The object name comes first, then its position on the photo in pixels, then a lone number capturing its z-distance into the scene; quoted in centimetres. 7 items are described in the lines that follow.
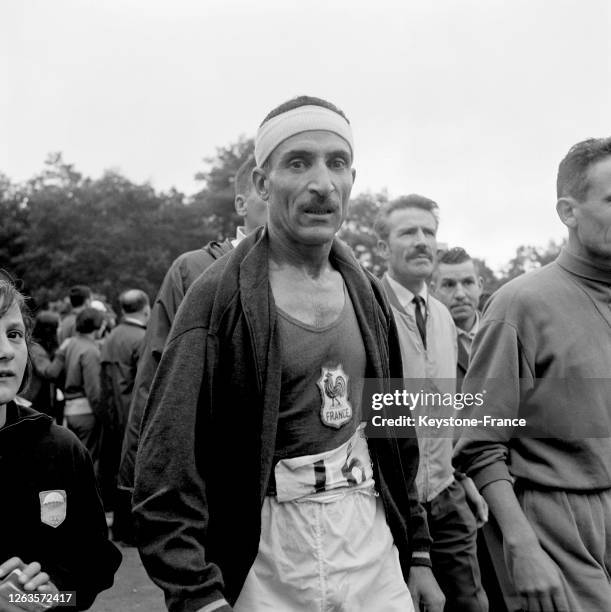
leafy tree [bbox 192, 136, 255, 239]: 5862
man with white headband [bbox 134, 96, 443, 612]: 231
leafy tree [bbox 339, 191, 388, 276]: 7088
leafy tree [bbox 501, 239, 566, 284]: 6889
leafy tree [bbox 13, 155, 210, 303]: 5056
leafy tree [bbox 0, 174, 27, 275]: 5153
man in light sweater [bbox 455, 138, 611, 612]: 293
